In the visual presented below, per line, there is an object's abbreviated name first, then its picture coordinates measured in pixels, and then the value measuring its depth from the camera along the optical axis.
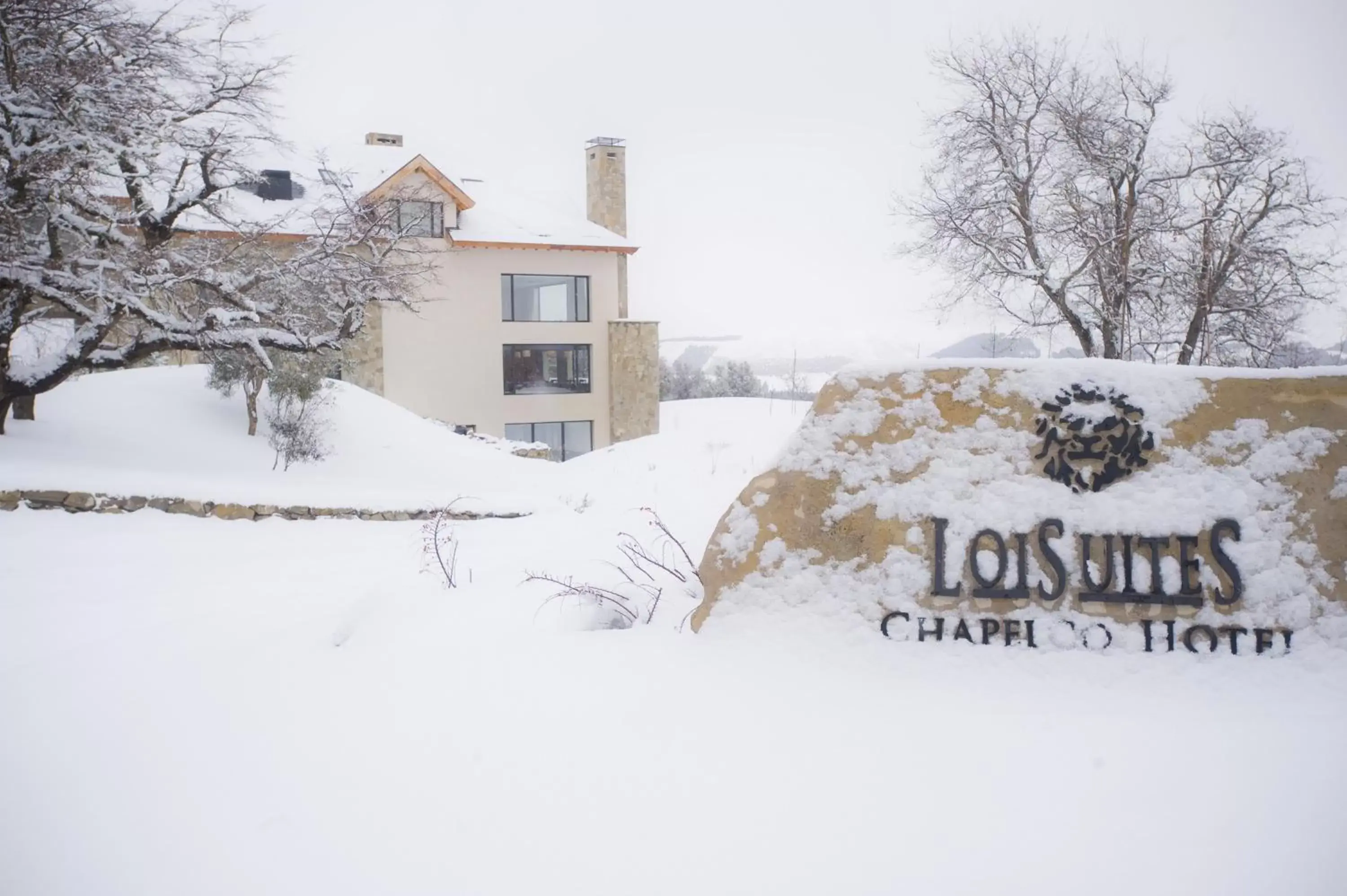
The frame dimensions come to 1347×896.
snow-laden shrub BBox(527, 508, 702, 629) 5.04
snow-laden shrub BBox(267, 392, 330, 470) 14.04
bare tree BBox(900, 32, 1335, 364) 15.66
